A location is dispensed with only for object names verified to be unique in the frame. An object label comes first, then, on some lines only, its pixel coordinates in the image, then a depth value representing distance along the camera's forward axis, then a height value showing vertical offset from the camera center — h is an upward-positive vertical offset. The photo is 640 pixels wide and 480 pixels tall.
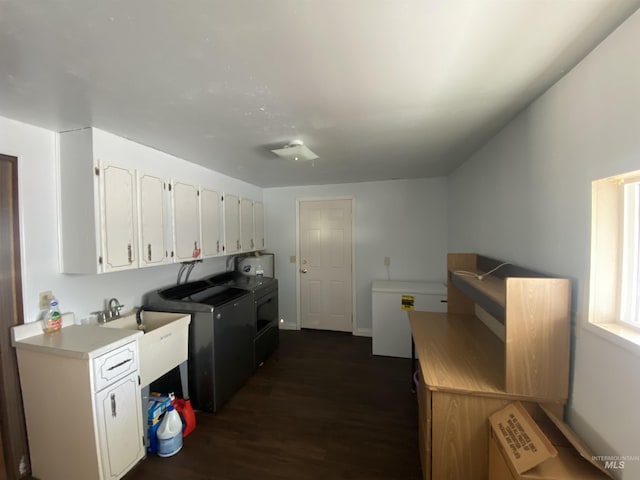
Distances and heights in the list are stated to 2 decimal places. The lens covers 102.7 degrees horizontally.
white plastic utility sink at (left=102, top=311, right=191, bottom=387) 1.86 -0.82
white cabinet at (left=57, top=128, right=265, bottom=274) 1.77 +0.23
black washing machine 2.23 -0.97
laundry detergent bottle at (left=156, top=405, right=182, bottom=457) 1.82 -1.43
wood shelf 1.20 -0.79
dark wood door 1.57 -0.50
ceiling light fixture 2.04 +0.67
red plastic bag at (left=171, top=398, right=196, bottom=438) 2.01 -1.43
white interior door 3.95 -0.49
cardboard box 0.97 -0.91
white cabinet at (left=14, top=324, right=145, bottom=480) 1.48 -1.01
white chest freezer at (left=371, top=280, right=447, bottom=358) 3.19 -1.01
